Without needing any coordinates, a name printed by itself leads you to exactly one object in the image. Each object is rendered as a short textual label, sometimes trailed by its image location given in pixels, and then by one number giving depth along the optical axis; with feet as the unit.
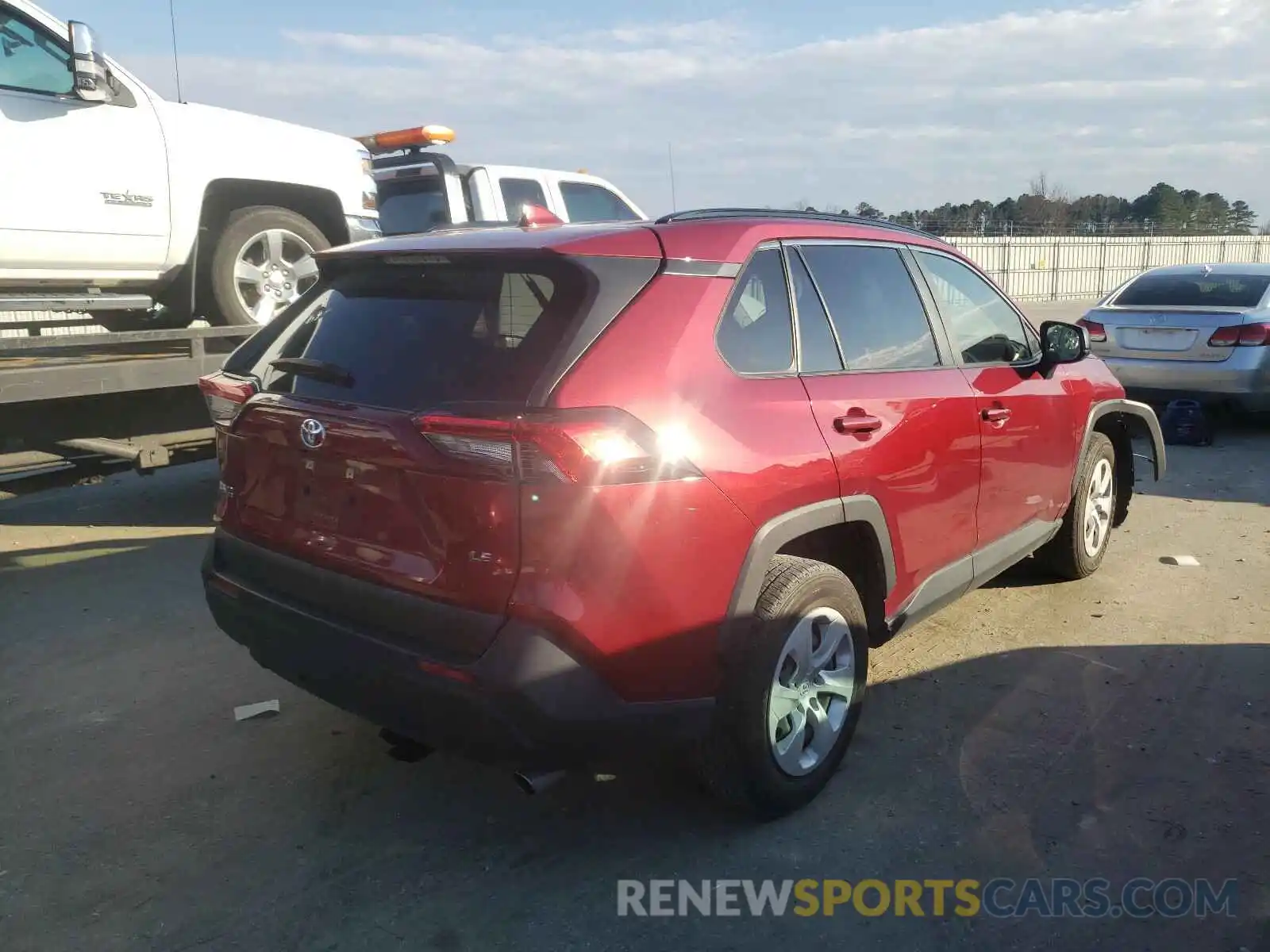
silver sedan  28.07
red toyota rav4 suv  8.12
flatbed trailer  17.21
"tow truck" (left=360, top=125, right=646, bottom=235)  29.27
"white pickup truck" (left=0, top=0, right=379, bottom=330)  17.03
